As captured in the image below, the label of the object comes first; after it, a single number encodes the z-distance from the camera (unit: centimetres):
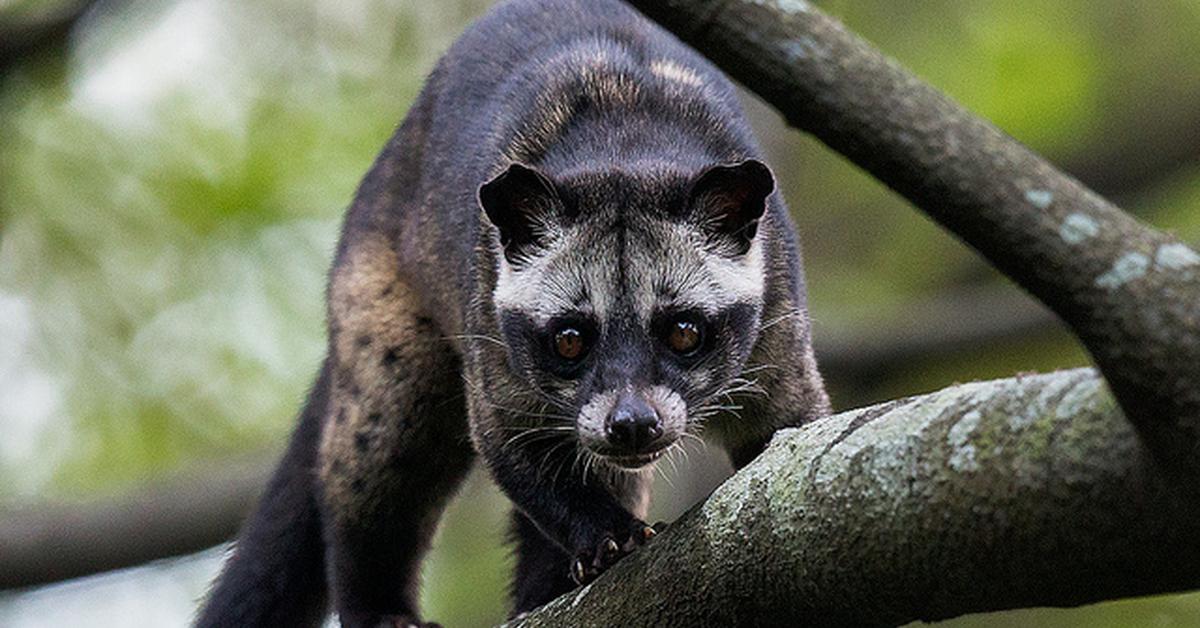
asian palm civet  1268
